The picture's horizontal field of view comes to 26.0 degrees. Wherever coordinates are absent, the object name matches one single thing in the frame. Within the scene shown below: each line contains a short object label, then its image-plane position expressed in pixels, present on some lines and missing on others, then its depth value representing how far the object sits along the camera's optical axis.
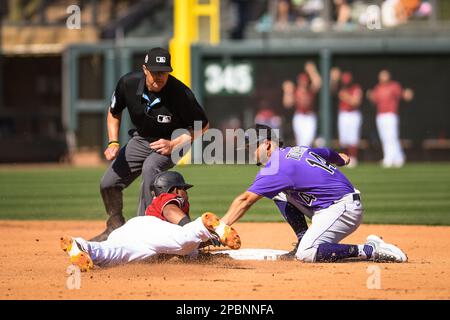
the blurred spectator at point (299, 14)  23.99
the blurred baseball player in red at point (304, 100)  22.30
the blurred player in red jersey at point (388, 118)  21.67
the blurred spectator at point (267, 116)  22.79
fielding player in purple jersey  7.56
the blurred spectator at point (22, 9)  27.03
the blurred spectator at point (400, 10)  23.52
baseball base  8.24
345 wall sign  22.61
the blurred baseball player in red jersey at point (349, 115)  22.12
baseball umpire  8.52
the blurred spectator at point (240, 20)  24.70
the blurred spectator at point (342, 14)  23.81
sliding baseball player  7.08
